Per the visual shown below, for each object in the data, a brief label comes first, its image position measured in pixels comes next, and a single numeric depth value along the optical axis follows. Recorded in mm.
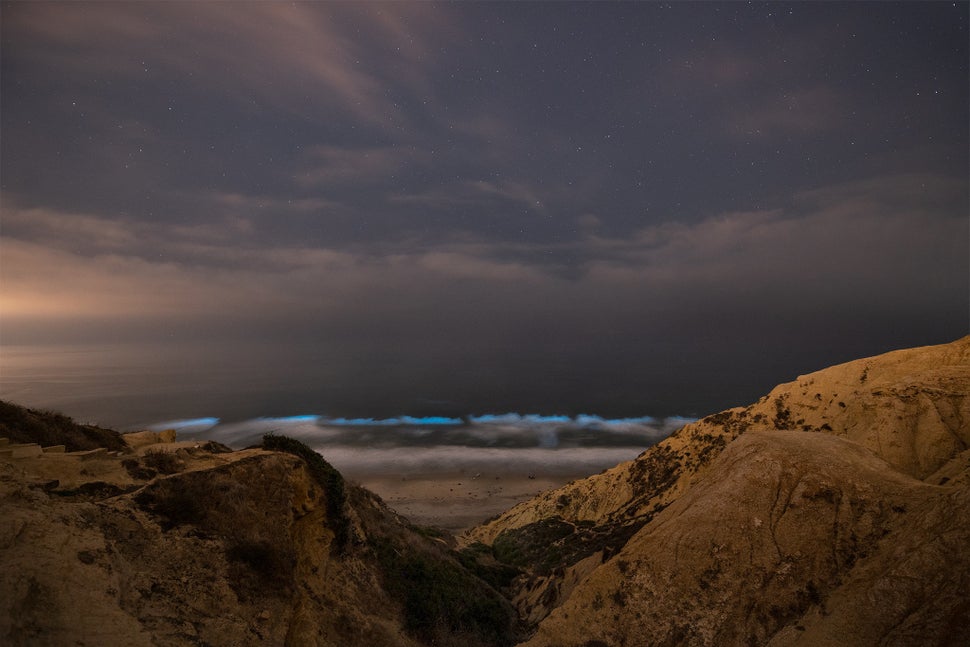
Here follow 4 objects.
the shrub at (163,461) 16672
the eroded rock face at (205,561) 9602
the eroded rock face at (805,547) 12906
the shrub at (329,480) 20141
